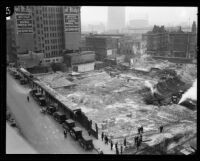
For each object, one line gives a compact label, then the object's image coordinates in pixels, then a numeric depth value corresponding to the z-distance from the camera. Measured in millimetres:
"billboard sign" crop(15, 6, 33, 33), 56281
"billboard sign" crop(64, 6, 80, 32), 64875
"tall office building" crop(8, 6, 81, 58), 57500
